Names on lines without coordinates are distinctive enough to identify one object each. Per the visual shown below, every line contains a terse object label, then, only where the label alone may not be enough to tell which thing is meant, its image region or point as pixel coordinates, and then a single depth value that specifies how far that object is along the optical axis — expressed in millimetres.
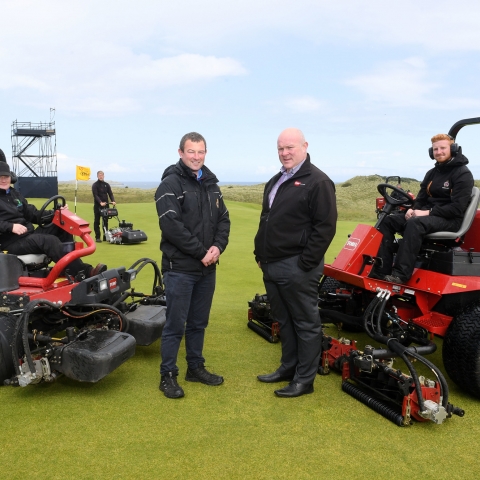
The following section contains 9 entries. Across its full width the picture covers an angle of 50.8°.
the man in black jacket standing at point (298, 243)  3391
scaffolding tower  34125
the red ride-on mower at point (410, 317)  3203
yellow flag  13773
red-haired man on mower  3961
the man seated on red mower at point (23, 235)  4203
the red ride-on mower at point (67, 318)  3354
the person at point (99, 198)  12289
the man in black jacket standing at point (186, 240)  3420
